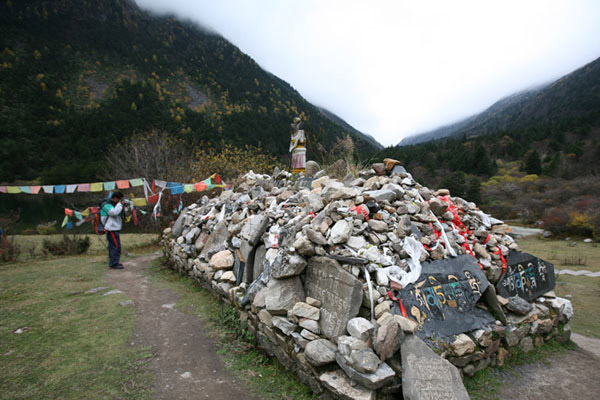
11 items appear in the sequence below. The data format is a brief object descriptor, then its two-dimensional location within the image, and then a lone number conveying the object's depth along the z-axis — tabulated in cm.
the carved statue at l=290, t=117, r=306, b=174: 719
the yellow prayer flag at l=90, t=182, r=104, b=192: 917
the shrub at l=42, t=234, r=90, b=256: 916
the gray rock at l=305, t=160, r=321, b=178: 646
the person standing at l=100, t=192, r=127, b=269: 634
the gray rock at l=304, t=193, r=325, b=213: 398
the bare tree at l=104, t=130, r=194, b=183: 1581
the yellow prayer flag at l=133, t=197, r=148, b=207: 957
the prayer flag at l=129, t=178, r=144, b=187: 944
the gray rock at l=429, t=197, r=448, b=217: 404
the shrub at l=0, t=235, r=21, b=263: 799
